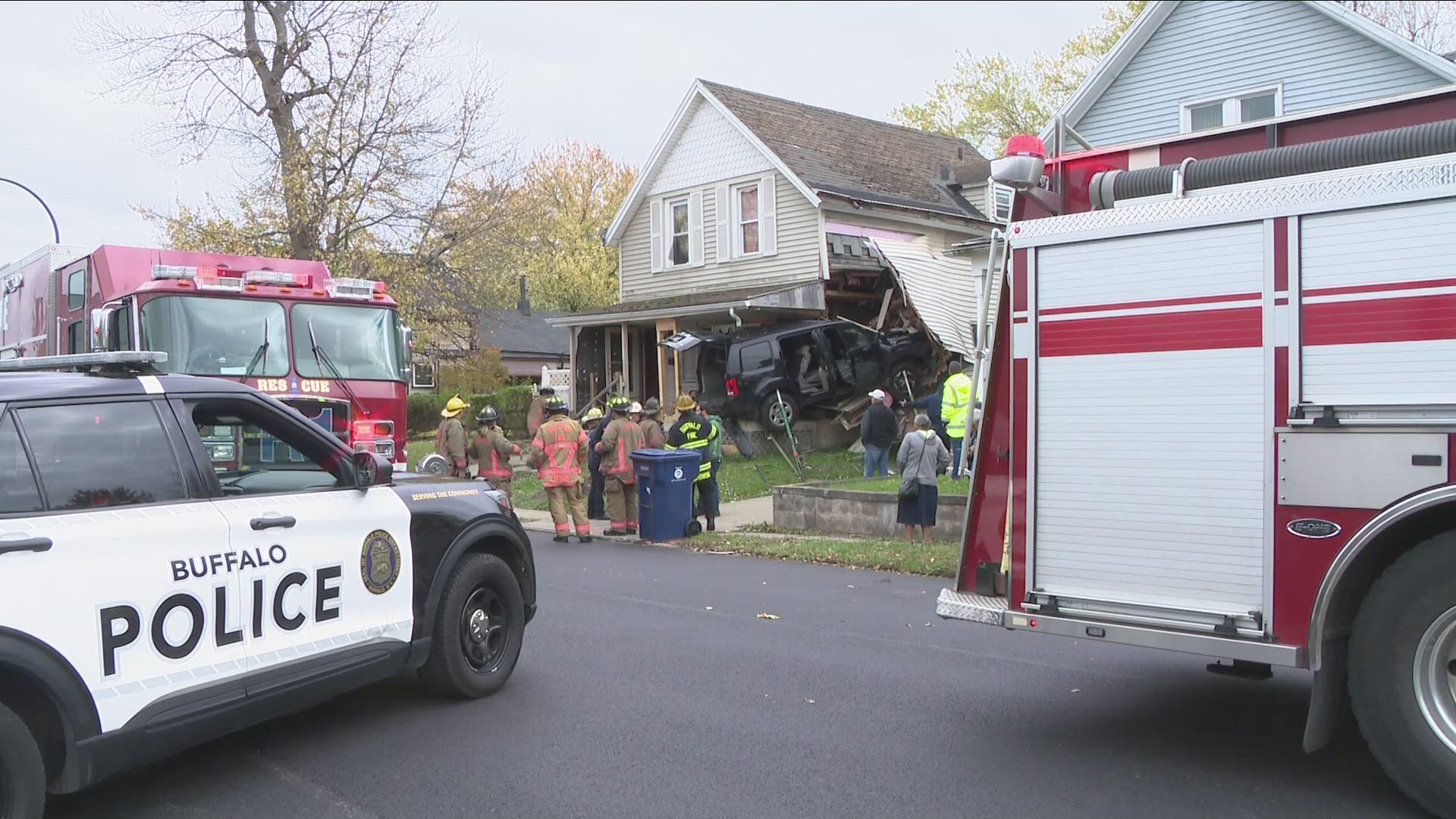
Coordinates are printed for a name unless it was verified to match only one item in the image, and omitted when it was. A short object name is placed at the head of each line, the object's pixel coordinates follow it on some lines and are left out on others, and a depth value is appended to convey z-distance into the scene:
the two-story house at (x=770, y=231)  23.50
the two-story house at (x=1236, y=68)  17.78
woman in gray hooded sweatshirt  12.31
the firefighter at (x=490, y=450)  15.23
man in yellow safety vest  16.23
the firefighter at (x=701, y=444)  15.04
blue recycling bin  14.38
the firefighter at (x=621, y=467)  15.10
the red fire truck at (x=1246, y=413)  4.46
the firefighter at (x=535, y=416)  23.03
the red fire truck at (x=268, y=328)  11.03
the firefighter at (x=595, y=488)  17.00
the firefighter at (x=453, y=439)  15.72
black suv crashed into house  20.98
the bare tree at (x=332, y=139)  24.47
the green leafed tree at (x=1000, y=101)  44.09
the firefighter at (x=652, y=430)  15.42
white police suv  4.25
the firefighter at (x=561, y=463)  14.57
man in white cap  16.47
